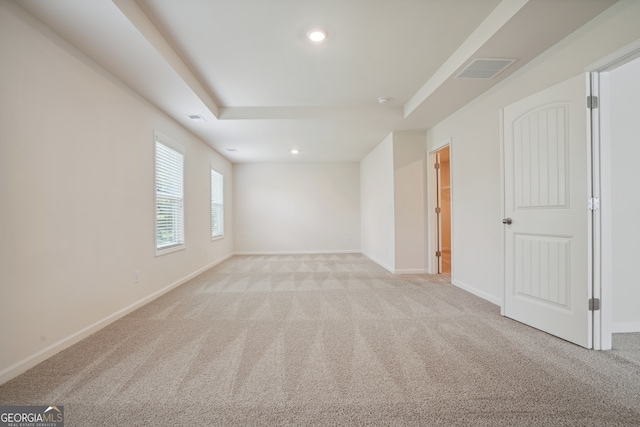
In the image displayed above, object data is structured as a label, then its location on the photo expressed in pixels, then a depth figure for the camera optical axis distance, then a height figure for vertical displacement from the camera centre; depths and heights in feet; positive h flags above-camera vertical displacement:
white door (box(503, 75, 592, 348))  7.06 +0.06
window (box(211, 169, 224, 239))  20.95 +0.77
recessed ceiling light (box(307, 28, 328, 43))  8.25 +5.34
